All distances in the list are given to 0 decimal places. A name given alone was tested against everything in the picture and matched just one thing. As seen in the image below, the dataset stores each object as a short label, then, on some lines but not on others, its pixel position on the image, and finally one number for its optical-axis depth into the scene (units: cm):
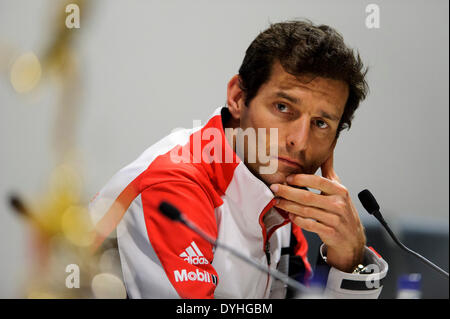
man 350
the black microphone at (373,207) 352
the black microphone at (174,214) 335
